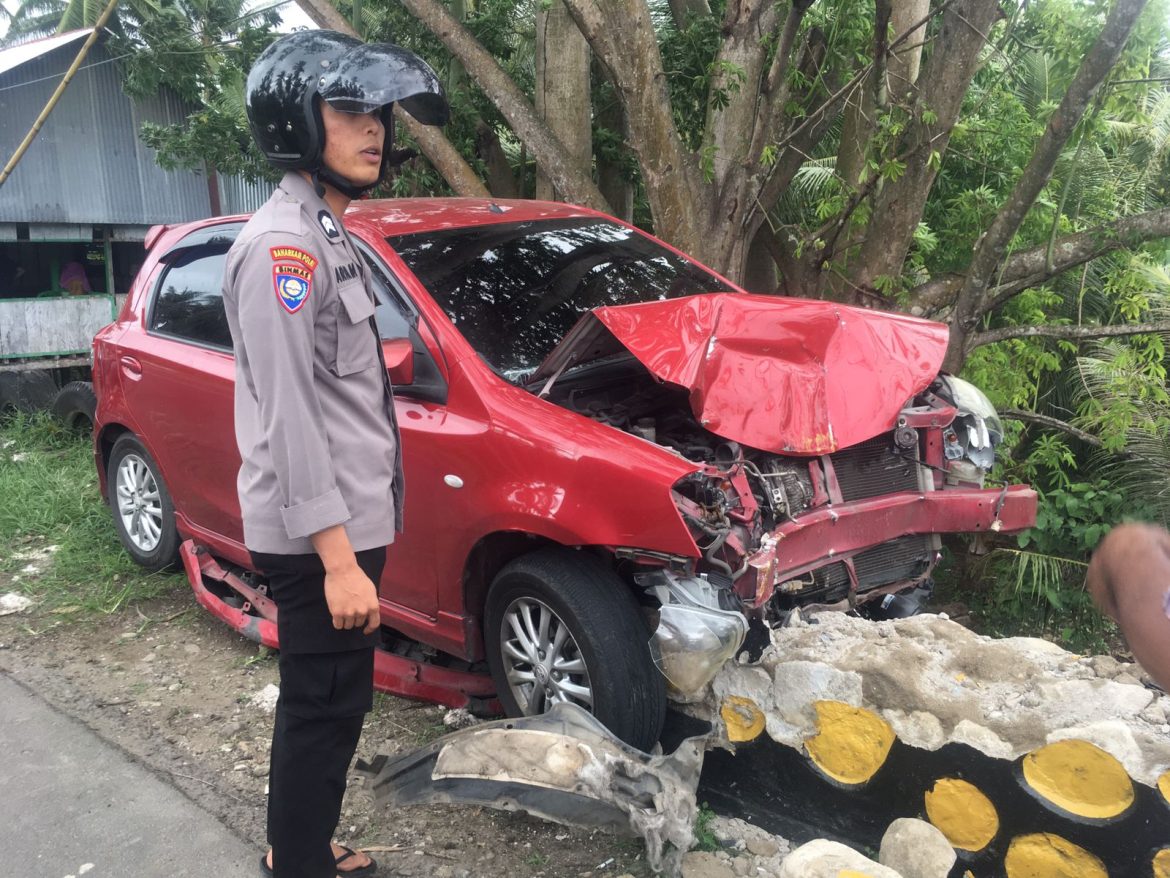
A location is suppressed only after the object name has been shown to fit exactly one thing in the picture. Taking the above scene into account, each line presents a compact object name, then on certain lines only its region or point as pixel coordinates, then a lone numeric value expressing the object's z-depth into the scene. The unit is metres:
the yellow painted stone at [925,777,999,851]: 2.69
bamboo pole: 8.60
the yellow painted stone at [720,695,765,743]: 3.14
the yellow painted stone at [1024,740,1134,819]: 2.52
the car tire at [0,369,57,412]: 9.05
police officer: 2.02
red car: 2.83
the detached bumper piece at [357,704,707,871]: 2.60
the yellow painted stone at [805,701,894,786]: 2.94
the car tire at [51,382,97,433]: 7.33
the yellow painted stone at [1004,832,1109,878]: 2.51
